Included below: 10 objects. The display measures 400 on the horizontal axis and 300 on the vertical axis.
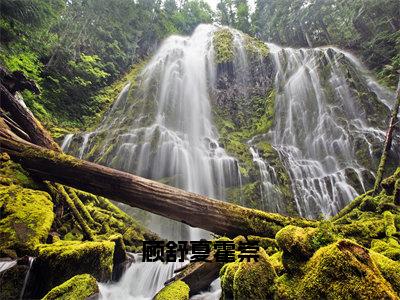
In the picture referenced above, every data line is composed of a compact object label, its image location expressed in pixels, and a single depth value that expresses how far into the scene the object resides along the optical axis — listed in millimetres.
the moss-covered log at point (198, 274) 4461
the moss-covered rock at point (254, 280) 3047
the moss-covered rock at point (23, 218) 4398
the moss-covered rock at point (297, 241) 2996
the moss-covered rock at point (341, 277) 2334
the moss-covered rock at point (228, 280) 3512
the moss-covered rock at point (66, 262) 4133
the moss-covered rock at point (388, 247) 3552
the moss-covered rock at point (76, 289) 3547
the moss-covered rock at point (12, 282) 3785
